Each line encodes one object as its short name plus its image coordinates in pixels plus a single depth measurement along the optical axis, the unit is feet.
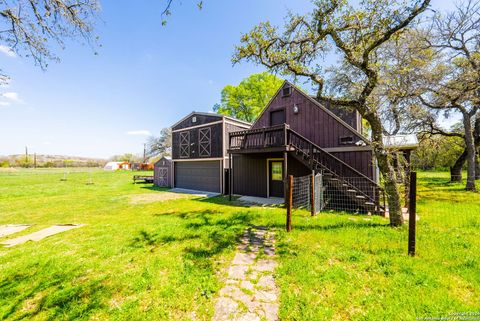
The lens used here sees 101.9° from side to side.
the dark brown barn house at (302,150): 24.43
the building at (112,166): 157.48
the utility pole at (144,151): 160.95
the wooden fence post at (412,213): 11.65
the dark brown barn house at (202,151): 41.04
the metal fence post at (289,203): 15.49
